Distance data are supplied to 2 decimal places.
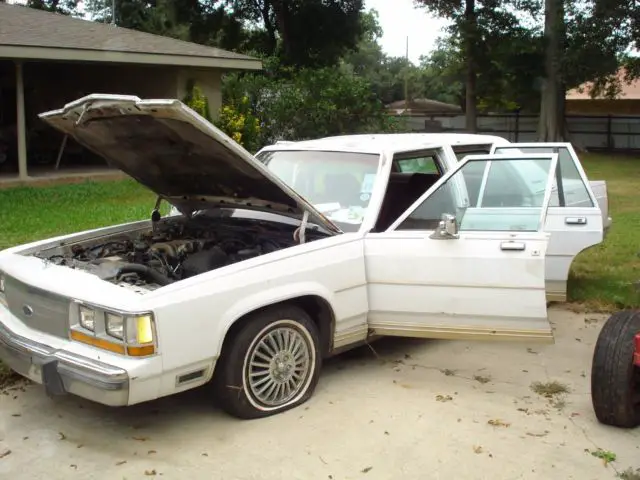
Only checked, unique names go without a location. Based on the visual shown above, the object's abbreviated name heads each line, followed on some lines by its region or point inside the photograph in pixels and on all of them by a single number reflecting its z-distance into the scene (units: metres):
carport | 14.38
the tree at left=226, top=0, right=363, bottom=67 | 31.64
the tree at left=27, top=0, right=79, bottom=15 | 37.47
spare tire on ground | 4.15
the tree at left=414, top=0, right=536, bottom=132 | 28.41
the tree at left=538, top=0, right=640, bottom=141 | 24.78
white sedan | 3.94
